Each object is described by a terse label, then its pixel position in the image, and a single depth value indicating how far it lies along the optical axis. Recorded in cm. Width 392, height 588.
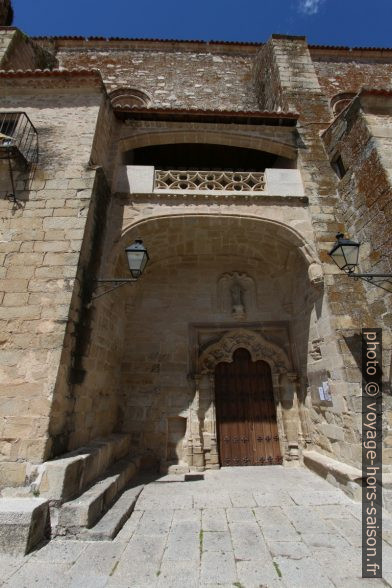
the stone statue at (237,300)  575
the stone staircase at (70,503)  234
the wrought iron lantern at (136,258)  370
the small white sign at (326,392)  426
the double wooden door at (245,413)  508
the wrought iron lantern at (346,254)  368
